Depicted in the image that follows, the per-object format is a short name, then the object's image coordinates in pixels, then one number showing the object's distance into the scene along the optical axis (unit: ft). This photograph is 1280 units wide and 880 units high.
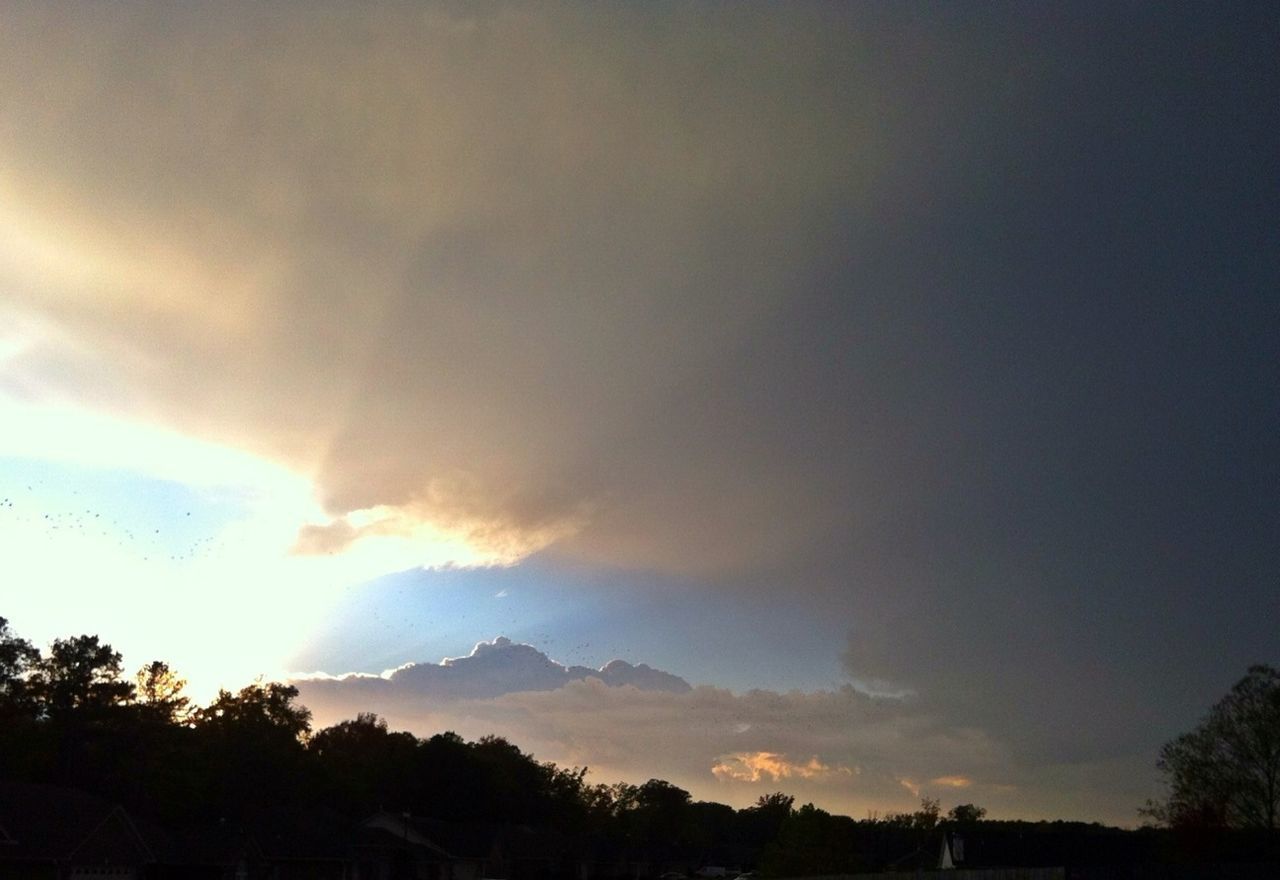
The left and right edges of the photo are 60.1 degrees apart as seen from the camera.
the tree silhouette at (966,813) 526.78
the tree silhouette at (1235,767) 221.05
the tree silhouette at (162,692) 361.30
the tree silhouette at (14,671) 316.81
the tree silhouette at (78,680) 324.39
